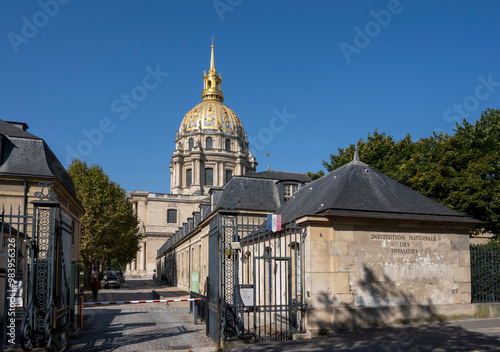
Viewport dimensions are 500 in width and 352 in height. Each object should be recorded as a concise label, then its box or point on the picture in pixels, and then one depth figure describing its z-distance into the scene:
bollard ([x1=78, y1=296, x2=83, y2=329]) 13.70
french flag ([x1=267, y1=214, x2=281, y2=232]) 11.58
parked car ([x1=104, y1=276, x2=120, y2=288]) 42.39
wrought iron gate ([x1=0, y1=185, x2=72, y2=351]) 8.54
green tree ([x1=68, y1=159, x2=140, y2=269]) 37.03
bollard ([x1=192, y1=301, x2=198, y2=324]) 15.30
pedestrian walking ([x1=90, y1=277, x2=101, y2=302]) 25.45
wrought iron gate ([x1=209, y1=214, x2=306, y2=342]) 10.57
